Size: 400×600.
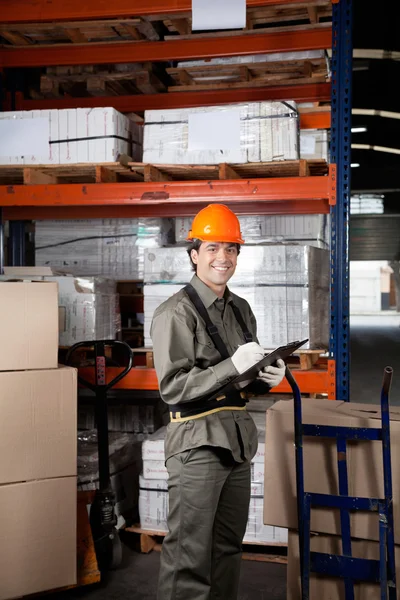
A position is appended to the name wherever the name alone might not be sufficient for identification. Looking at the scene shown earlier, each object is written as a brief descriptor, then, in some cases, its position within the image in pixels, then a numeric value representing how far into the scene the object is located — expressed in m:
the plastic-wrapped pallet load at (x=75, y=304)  4.73
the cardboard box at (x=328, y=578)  3.10
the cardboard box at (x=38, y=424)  3.75
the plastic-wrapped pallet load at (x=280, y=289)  4.52
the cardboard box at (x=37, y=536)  3.72
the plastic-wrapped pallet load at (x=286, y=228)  5.58
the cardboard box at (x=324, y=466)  3.05
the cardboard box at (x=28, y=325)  3.78
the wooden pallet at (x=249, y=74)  5.36
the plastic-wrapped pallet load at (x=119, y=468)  4.85
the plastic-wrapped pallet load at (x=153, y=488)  4.79
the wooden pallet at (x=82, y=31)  5.13
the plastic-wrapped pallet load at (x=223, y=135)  4.59
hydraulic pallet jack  4.30
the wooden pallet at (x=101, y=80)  5.73
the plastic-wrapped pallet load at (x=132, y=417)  6.16
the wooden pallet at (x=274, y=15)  4.82
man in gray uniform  2.91
